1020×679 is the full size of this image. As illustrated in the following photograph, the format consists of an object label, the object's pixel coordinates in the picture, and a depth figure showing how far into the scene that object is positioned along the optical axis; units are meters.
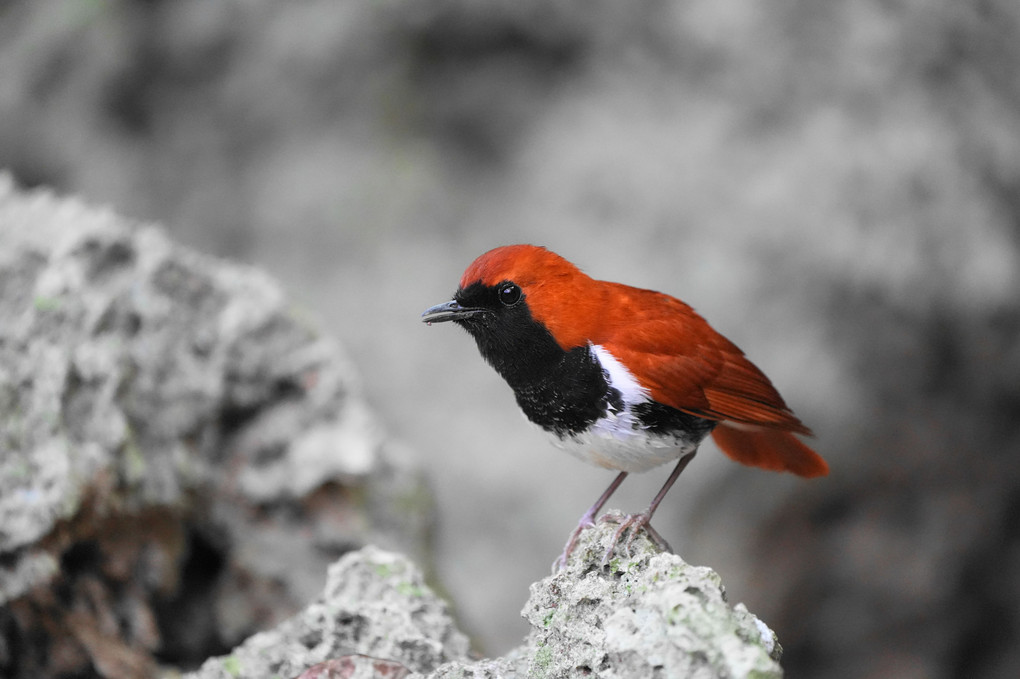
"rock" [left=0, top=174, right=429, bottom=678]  5.64
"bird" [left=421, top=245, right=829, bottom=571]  5.16
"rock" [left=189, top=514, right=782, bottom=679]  3.59
